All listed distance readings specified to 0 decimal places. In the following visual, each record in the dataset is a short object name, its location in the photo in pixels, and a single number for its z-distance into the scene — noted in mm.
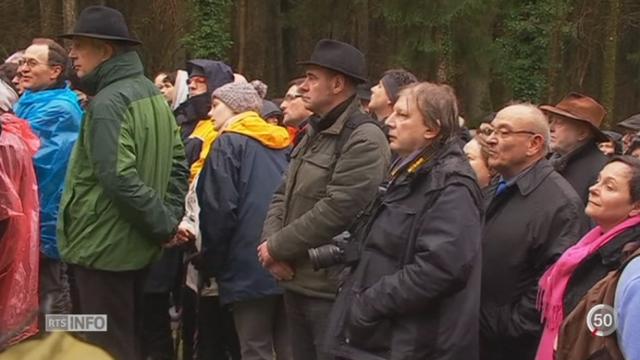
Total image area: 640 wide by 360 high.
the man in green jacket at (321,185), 5027
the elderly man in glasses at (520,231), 4633
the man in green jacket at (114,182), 5387
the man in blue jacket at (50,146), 6188
